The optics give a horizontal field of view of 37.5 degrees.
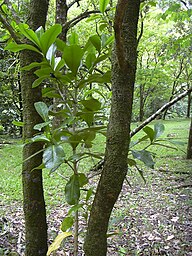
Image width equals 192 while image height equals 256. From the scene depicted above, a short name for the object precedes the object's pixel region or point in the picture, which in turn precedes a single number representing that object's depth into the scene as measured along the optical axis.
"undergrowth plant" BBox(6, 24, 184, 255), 0.79
